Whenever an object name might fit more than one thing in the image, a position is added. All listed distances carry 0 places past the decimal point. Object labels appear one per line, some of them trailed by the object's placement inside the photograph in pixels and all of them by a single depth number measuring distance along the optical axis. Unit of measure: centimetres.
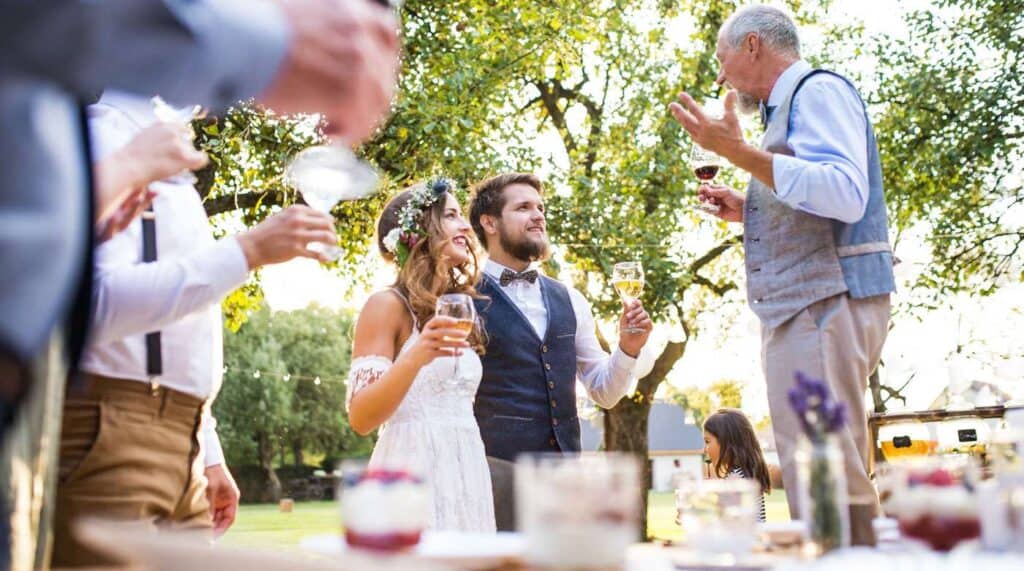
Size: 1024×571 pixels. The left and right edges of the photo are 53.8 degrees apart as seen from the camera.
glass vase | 148
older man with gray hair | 276
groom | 390
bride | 351
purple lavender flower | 150
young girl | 714
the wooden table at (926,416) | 685
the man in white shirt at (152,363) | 185
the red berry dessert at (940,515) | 143
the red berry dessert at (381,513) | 148
